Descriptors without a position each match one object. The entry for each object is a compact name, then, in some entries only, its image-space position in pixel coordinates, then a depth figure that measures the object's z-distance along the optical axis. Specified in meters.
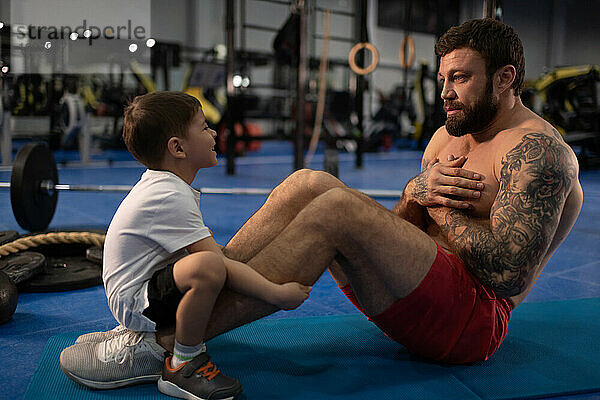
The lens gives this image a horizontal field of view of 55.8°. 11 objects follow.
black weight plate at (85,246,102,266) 2.29
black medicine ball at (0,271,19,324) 1.70
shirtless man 1.21
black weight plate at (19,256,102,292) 2.07
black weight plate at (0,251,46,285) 2.02
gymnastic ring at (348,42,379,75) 4.65
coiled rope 2.20
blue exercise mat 1.26
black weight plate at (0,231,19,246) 2.31
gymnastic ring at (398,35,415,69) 4.24
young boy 1.17
